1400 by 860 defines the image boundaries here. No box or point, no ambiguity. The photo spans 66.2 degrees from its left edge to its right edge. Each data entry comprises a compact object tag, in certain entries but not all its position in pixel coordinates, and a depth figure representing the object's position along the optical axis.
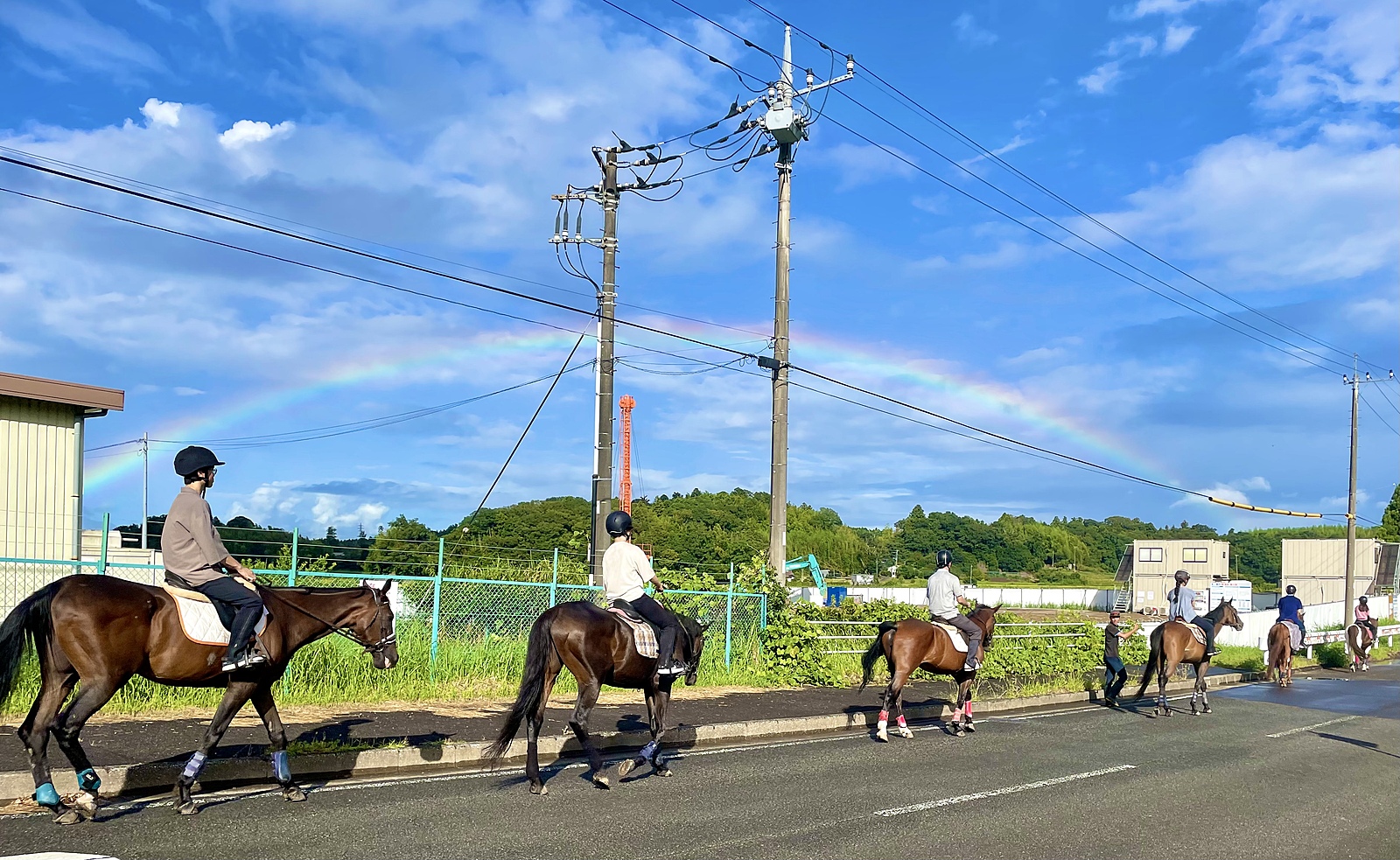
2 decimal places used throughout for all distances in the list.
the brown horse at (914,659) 13.91
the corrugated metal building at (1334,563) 64.69
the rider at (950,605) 14.66
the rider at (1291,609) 24.77
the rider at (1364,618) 30.96
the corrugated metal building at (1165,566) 66.25
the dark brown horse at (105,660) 7.42
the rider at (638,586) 10.45
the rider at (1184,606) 18.69
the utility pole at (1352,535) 39.81
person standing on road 19.14
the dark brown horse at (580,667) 9.44
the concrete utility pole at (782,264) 21.77
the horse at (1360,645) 30.00
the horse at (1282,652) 24.34
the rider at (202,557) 8.05
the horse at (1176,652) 18.00
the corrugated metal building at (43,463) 16.03
